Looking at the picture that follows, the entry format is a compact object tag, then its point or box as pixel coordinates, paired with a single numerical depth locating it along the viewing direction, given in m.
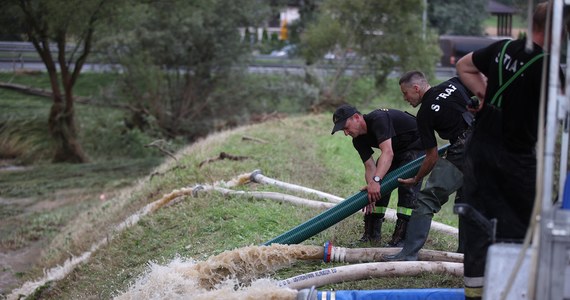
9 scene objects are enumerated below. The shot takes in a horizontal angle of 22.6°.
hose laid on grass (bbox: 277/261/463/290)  11.13
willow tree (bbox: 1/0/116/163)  38.52
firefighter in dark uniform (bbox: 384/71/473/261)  11.16
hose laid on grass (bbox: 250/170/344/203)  17.38
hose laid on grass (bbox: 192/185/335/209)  16.62
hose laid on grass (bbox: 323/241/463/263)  12.15
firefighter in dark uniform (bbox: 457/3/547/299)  8.28
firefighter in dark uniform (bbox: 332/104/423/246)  12.34
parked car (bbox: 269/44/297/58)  72.76
